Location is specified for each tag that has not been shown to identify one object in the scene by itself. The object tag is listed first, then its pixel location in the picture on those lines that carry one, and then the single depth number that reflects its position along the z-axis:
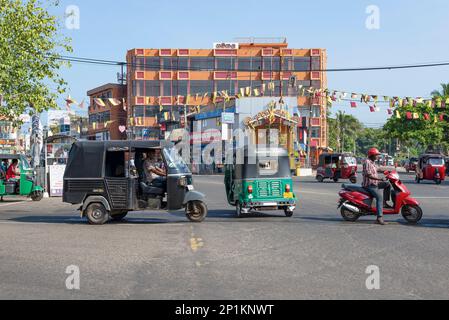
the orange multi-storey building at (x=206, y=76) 81.88
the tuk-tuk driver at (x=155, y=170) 15.25
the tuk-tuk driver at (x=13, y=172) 24.94
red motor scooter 14.87
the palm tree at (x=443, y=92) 72.69
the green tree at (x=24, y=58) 23.16
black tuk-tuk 15.03
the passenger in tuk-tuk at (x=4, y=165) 25.72
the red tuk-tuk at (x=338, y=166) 43.12
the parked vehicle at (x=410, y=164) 68.31
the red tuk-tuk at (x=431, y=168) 40.75
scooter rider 14.65
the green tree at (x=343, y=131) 111.94
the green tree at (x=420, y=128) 71.69
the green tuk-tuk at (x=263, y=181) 16.69
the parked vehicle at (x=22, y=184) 24.48
